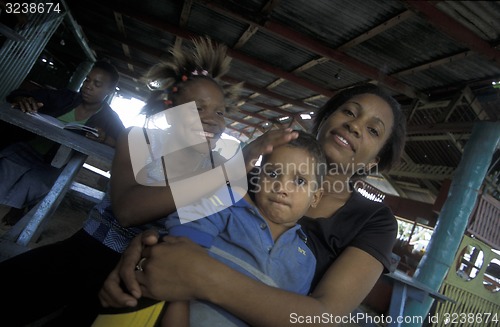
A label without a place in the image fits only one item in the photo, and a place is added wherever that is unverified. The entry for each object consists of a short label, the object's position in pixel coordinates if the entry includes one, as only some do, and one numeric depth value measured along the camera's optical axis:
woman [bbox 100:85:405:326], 0.88
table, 1.77
